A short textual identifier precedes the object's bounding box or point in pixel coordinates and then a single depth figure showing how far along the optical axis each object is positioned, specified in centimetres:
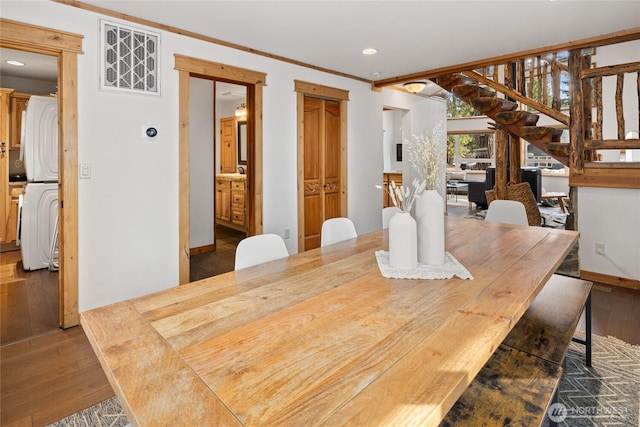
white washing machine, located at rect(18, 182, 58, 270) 416
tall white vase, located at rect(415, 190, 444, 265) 177
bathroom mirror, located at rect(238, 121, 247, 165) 726
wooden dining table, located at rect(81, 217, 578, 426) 77
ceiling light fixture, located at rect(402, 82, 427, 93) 537
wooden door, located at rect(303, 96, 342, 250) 465
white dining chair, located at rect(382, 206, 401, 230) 295
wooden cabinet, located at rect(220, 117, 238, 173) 748
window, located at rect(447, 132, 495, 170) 1280
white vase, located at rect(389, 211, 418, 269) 169
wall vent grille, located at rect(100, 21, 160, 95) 287
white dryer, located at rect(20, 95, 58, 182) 430
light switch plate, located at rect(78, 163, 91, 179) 279
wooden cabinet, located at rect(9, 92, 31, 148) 517
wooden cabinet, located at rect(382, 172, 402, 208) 778
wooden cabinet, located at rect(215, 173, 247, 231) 641
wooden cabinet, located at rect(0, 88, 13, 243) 508
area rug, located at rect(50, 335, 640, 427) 182
